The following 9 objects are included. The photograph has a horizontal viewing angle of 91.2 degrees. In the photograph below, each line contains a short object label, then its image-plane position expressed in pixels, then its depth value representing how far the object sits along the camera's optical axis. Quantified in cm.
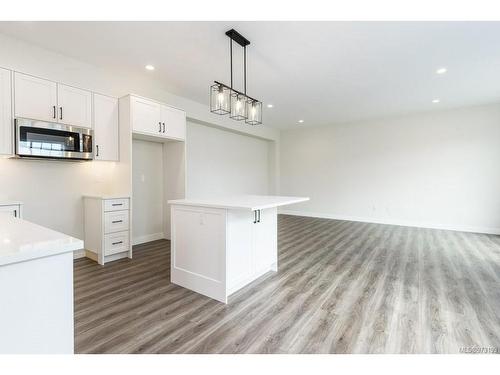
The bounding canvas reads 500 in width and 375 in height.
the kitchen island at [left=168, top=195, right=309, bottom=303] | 234
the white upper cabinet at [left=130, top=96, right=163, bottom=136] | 354
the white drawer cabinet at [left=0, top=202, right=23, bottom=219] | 260
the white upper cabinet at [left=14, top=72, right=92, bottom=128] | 278
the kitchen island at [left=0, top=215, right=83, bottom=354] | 85
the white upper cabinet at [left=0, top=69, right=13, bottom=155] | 265
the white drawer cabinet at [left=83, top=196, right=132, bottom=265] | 330
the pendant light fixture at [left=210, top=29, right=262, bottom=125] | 264
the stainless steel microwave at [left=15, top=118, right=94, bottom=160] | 273
